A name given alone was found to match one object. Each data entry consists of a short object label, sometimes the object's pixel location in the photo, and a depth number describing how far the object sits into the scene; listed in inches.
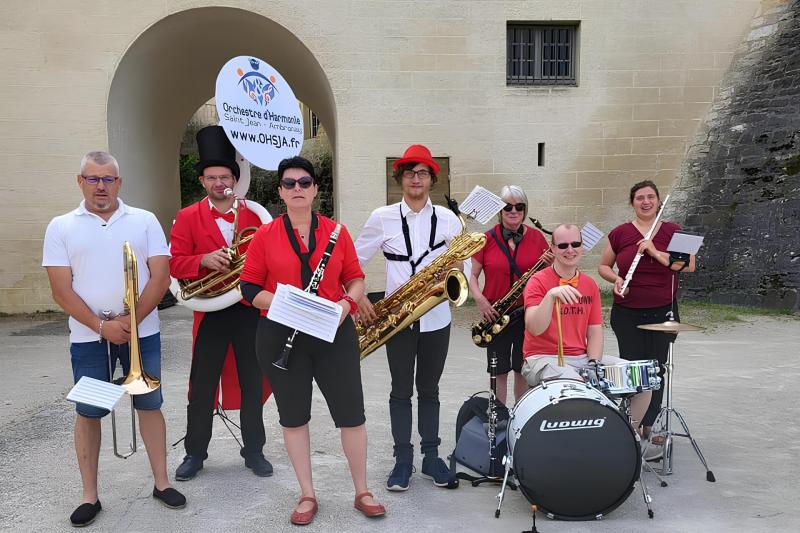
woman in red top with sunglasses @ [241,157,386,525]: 139.9
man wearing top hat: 169.0
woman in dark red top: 185.3
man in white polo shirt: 139.9
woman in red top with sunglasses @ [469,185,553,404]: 190.5
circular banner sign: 165.8
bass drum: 136.3
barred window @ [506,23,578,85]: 473.7
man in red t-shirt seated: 157.2
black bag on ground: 161.6
